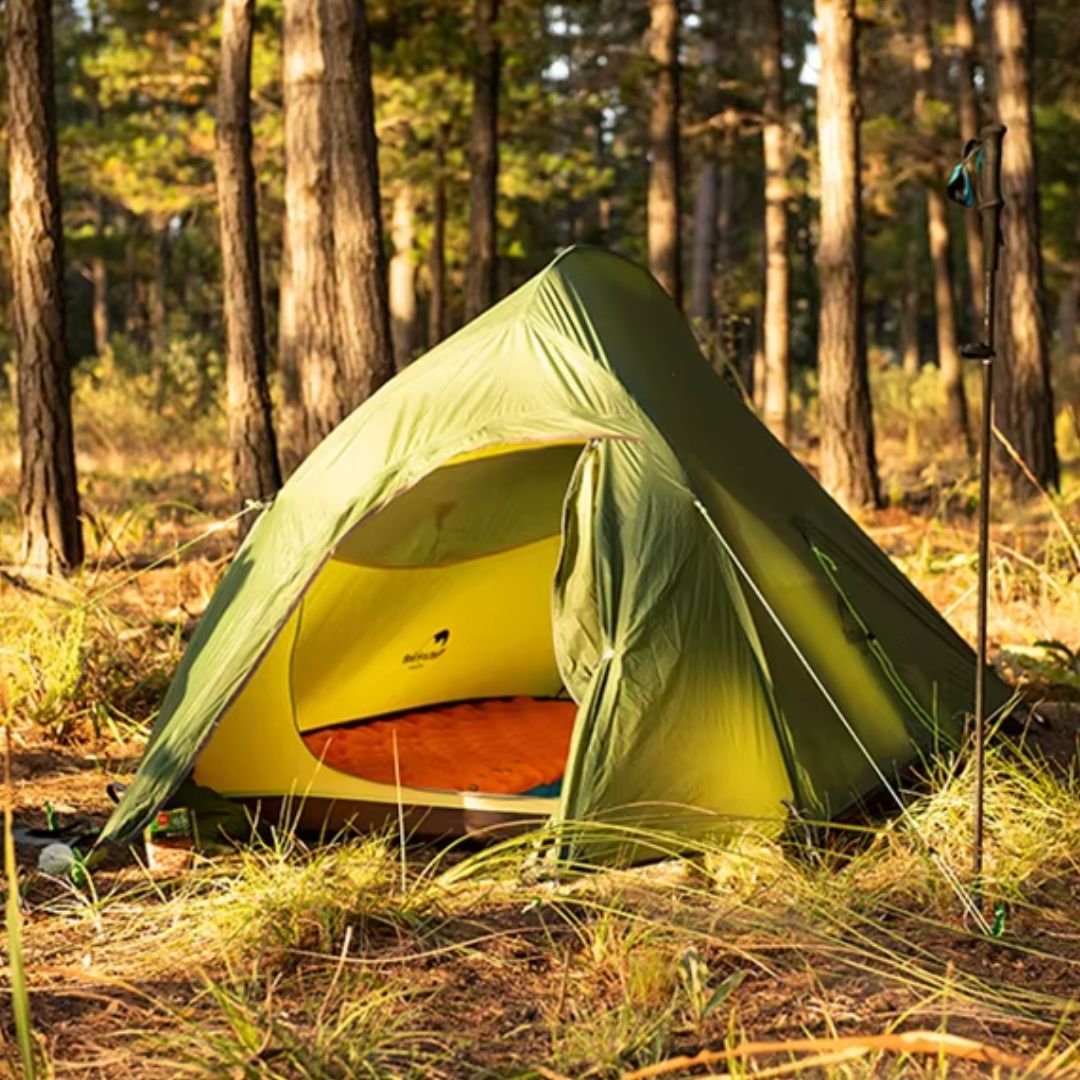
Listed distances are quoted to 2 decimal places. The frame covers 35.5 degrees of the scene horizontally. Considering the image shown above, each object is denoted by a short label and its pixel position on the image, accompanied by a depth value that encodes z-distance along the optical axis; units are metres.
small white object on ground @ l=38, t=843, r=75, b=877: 5.00
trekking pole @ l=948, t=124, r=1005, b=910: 4.27
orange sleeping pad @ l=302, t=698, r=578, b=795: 6.08
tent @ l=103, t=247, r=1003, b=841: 5.05
